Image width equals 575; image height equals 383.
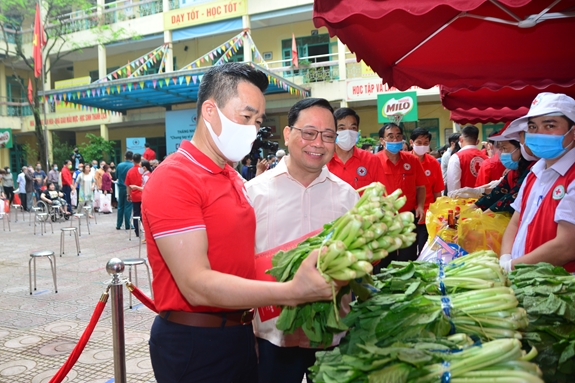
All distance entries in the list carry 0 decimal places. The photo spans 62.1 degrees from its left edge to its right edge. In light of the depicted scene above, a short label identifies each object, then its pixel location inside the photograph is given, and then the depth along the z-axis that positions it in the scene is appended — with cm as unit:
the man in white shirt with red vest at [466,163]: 715
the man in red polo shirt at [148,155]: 1552
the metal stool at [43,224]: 1225
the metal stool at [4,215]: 1434
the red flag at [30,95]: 2322
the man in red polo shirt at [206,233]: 176
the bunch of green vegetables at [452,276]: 179
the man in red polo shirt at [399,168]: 586
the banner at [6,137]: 2367
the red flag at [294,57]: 1934
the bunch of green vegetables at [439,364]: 142
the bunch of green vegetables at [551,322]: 170
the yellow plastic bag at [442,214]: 392
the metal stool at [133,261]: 556
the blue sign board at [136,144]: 1827
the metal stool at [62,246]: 957
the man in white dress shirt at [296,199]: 244
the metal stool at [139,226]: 963
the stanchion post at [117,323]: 310
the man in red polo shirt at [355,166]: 517
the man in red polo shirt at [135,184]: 1108
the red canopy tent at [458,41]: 264
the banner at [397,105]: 1405
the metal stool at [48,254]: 652
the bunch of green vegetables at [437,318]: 161
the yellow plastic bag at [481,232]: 356
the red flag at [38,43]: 2023
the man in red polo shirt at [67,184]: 1759
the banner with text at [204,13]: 2128
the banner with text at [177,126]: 2020
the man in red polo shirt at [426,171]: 649
